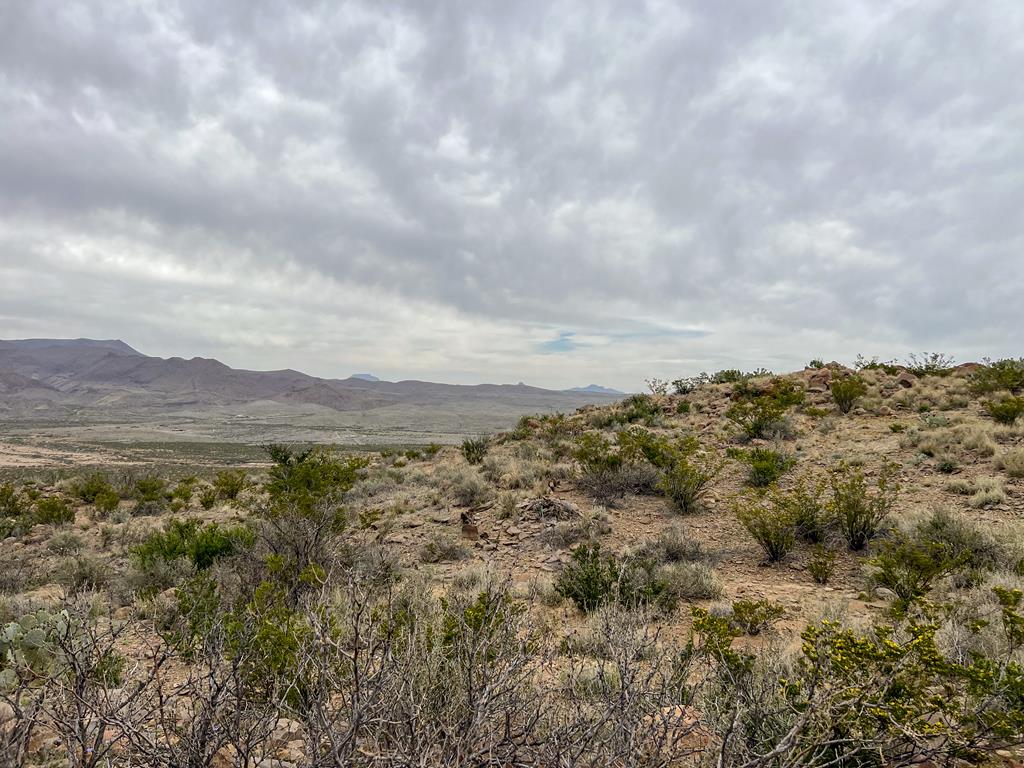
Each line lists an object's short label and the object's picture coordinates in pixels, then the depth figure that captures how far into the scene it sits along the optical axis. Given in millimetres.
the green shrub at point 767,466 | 9883
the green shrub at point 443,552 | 8133
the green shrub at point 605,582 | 5613
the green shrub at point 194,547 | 7227
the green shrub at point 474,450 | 15363
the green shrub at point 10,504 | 12406
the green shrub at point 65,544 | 9789
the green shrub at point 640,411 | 17948
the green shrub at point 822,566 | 6344
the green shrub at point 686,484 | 9242
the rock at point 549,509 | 9141
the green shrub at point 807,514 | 7531
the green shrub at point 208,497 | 14391
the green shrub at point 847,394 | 14883
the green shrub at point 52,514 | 12008
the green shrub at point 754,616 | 4812
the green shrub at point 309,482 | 8242
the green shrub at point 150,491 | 14653
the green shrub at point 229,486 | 15539
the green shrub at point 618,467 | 10289
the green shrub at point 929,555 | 5277
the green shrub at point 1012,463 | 8578
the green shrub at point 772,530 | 7129
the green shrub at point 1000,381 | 14211
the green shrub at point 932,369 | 18312
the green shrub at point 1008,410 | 11219
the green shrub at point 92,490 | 14494
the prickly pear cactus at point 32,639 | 4191
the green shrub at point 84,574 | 7043
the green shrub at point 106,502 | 13188
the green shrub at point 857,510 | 7188
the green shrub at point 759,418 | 13328
